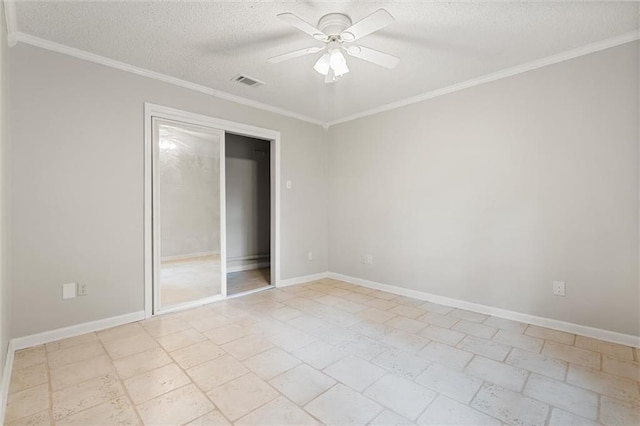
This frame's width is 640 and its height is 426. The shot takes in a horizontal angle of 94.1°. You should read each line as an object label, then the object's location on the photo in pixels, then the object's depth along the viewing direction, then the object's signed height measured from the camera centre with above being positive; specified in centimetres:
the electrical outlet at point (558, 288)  271 -69
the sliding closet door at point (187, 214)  318 +2
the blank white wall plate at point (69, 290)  258 -65
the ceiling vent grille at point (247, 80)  316 +147
